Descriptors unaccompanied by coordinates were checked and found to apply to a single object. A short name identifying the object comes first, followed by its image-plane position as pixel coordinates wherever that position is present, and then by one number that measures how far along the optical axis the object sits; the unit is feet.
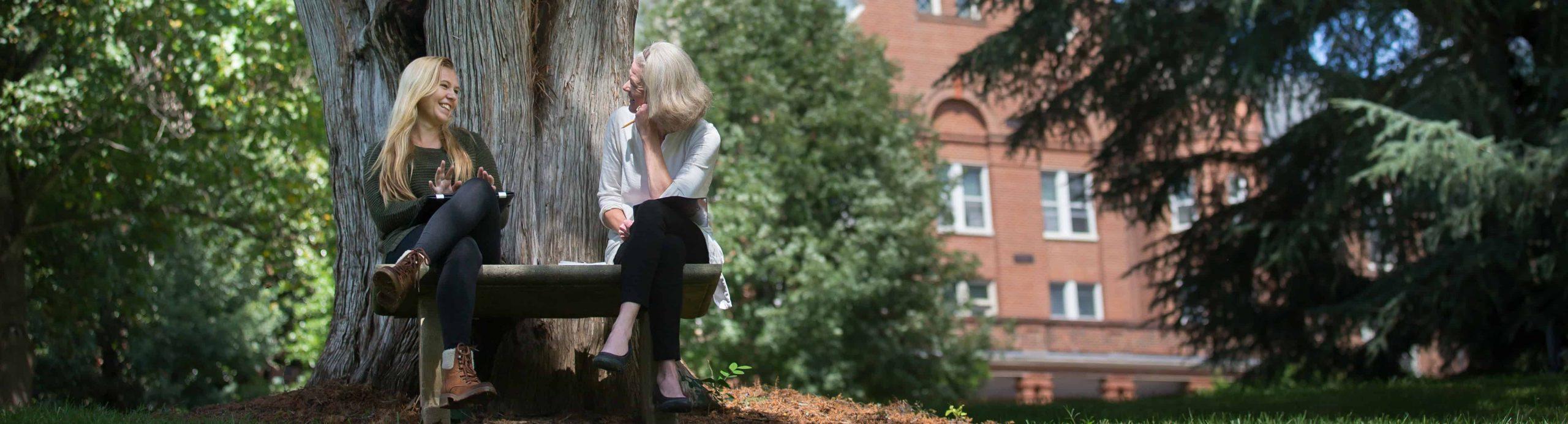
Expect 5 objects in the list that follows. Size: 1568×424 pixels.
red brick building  108.88
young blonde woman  16.17
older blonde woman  16.74
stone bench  16.19
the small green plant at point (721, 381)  21.09
